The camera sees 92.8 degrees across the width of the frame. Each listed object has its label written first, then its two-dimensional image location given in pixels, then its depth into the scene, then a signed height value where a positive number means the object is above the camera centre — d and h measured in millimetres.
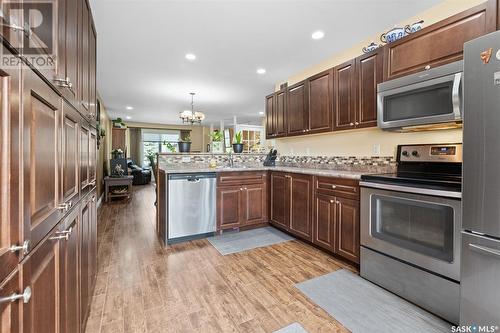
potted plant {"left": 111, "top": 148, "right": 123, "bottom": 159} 6262 +237
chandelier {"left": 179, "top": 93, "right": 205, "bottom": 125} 6477 +1308
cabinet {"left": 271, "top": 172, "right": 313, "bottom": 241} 2887 -519
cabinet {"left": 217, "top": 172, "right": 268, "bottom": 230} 3297 -518
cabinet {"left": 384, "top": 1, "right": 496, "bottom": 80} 1697 +991
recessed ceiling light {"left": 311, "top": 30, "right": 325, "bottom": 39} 2777 +1536
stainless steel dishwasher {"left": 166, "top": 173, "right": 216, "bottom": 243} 2980 -554
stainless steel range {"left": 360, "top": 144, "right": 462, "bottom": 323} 1585 -493
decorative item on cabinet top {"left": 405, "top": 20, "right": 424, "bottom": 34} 2159 +1259
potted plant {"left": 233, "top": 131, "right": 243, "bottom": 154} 4045 +310
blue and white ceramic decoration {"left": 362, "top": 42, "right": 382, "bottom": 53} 2505 +1246
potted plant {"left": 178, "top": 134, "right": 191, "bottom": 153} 3703 +267
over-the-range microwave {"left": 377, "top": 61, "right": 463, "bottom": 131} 1768 +539
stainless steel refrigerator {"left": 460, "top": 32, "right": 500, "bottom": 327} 1275 -118
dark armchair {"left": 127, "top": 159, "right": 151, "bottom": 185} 8677 -446
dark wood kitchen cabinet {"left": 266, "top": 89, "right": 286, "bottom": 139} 3756 +809
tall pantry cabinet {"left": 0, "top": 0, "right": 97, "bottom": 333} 571 -30
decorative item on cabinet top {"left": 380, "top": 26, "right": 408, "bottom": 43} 2279 +1253
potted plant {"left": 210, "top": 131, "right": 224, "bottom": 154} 3990 +456
